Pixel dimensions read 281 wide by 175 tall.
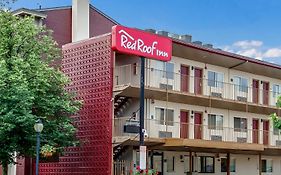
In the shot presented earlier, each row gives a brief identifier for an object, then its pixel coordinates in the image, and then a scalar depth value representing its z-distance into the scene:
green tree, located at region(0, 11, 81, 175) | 28.30
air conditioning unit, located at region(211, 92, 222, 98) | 40.11
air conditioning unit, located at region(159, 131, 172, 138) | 35.99
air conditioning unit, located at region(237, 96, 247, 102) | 42.41
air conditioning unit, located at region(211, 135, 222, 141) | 39.62
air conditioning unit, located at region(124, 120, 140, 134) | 33.40
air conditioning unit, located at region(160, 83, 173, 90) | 36.33
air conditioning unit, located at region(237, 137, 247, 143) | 41.78
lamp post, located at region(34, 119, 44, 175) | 26.75
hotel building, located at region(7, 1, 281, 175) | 33.59
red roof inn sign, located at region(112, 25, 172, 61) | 32.19
